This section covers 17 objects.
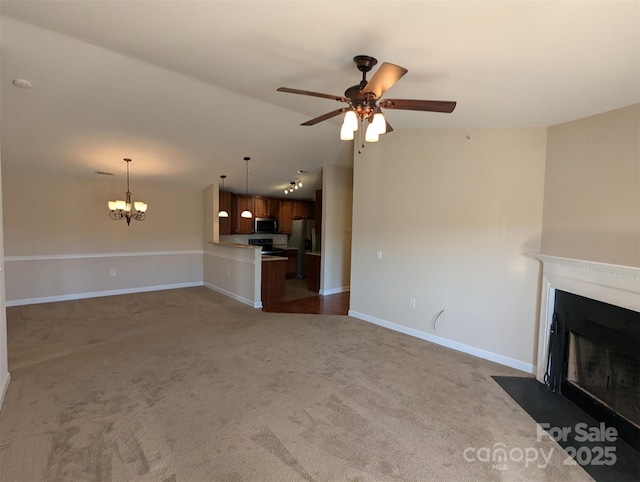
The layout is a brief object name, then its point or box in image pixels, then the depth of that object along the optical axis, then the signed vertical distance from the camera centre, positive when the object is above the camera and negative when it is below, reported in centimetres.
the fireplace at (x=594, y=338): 216 -88
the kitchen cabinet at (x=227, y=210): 717 +27
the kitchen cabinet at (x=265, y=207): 786 +44
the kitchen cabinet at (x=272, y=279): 552 -103
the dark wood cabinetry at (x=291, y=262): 836 -106
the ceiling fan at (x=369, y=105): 193 +81
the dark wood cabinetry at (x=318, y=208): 682 +39
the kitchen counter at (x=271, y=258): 561 -65
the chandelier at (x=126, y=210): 513 +18
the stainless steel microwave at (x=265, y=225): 790 -4
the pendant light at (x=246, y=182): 567 +95
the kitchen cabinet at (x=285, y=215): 829 +26
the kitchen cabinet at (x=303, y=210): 861 +44
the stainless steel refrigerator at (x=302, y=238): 828 -38
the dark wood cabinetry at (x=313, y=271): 660 -103
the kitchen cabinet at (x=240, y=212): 747 +27
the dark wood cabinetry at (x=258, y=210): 741 +37
